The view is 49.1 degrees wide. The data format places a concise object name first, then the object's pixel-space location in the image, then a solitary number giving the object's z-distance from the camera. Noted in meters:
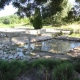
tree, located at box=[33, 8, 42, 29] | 8.04
